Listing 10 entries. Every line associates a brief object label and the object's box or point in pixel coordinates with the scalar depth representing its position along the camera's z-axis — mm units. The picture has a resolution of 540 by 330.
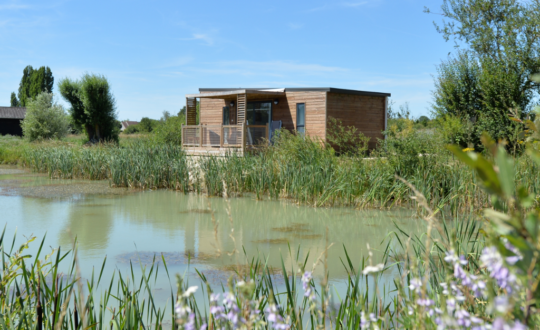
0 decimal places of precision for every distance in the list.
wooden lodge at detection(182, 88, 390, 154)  16203
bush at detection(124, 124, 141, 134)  51656
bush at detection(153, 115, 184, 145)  22078
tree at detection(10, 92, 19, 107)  55156
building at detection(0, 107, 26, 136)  38750
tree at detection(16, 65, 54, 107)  46656
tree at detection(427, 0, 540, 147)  17031
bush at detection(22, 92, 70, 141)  29469
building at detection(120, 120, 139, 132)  73625
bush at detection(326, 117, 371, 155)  16094
